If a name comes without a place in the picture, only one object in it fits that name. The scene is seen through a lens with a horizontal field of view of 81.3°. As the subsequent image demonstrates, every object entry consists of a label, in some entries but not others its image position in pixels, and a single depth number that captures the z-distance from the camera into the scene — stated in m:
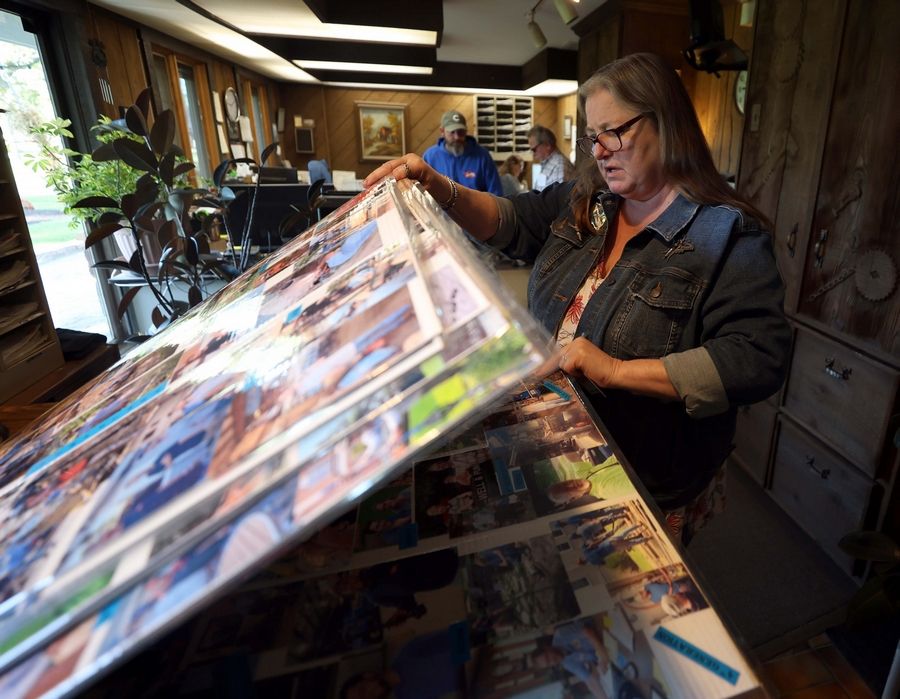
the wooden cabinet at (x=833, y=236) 1.62
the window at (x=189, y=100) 4.06
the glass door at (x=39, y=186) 2.56
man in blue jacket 3.94
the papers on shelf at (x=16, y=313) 1.51
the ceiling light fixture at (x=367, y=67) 5.75
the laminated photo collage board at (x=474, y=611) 0.43
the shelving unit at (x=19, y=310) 1.50
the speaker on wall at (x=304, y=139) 7.75
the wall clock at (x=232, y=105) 5.32
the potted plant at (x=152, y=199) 1.37
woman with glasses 0.81
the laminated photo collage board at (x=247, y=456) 0.26
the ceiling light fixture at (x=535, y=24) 3.40
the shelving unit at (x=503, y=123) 8.30
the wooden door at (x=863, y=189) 1.58
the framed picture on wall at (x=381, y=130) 7.99
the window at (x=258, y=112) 6.24
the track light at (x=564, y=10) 3.39
